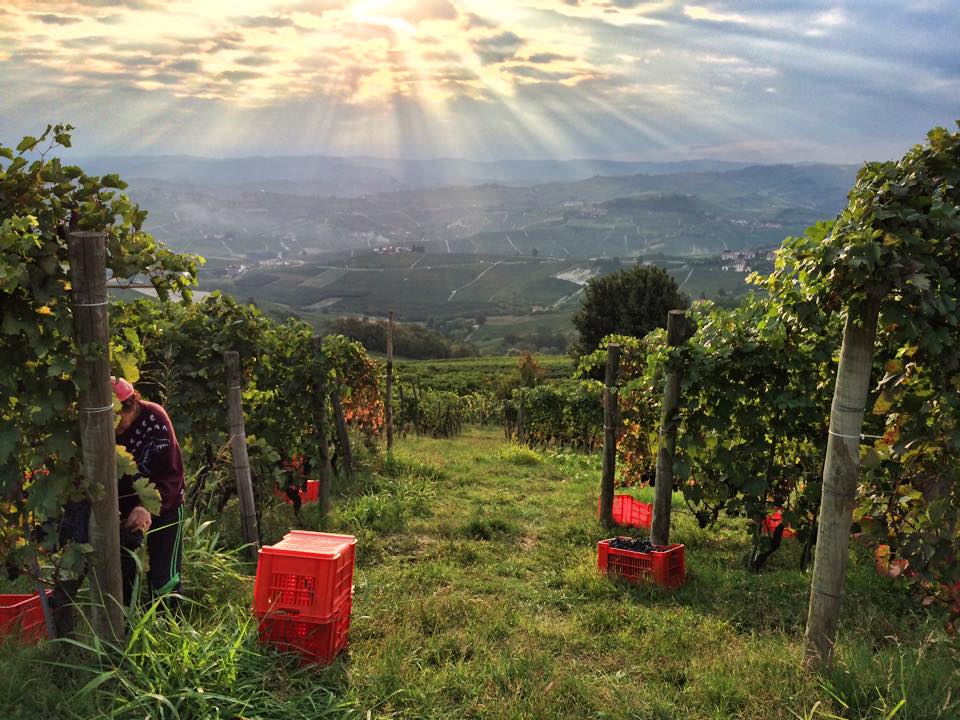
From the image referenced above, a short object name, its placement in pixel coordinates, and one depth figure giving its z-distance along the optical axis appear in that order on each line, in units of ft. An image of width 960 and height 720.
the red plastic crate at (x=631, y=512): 25.11
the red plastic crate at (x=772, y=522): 19.93
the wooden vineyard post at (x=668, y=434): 19.20
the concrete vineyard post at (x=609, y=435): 24.45
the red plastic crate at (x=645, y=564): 17.78
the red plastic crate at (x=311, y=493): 27.61
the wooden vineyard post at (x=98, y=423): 10.48
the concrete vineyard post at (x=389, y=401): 39.11
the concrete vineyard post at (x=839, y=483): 11.75
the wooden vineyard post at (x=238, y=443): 19.53
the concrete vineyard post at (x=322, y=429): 25.44
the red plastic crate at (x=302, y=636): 12.42
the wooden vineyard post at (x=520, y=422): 58.78
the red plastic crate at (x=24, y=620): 12.63
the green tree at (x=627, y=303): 126.21
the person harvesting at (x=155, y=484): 13.53
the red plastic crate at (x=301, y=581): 12.36
